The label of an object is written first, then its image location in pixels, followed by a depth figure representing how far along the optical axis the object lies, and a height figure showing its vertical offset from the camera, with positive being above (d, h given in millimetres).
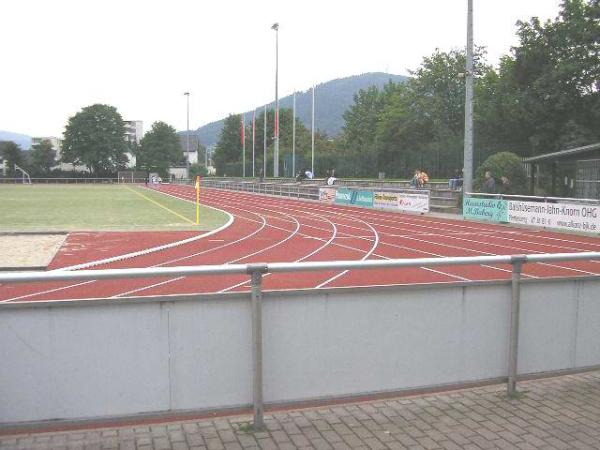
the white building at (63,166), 116550 +546
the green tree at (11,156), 109812 +2177
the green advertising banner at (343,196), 37062 -1579
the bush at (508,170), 28938 +70
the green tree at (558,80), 37500 +5766
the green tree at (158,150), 118250 +3674
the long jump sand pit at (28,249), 13521 -2088
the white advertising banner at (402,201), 29734 -1536
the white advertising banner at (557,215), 20062 -1503
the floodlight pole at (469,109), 26484 +2681
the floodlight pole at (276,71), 59969 +9544
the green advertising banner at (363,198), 34438 -1568
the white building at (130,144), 120688 +5438
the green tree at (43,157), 112875 +2097
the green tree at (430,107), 66125 +6918
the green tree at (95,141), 113312 +5100
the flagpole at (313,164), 65500 +667
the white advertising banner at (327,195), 39594 -1575
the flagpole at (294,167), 69438 +360
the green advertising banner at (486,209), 24297 -1543
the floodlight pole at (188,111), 92769 +8771
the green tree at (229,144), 117312 +4936
